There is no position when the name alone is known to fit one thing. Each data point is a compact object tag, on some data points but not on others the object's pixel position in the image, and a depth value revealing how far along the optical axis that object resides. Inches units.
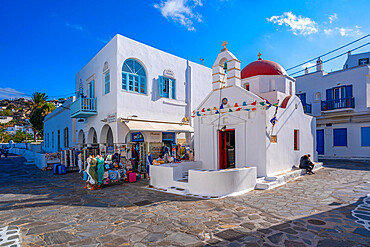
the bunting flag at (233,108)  366.8
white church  318.6
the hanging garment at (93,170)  367.2
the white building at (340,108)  694.5
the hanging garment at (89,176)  367.2
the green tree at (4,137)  2023.1
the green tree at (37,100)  1546.5
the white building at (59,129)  746.8
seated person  450.4
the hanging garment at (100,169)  372.2
